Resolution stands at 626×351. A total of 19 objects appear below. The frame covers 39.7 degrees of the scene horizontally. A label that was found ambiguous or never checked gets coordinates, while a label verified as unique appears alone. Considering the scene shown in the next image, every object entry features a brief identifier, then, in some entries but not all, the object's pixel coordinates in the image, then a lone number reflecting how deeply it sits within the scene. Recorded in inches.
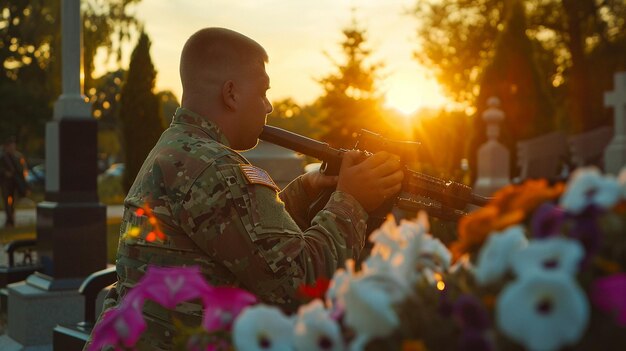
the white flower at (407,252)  44.3
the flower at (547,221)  39.7
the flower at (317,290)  49.9
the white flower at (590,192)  39.4
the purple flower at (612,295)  36.5
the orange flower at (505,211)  42.1
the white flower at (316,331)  42.0
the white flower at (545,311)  35.6
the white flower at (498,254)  38.5
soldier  91.4
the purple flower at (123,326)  52.5
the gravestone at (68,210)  278.2
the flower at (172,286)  52.2
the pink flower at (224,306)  49.9
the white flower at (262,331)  43.5
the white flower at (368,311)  40.1
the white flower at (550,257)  37.0
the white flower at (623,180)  41.2
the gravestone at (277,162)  303.0
